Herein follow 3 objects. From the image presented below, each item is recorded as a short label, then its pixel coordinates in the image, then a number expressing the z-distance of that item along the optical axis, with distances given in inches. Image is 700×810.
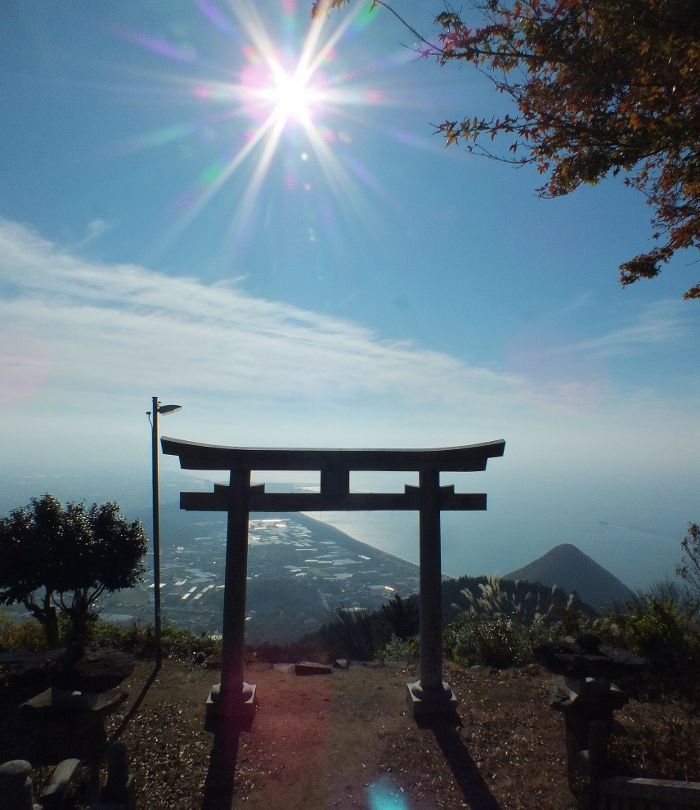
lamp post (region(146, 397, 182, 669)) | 323.3
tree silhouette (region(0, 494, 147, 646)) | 351.6
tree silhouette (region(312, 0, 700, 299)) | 135.9
